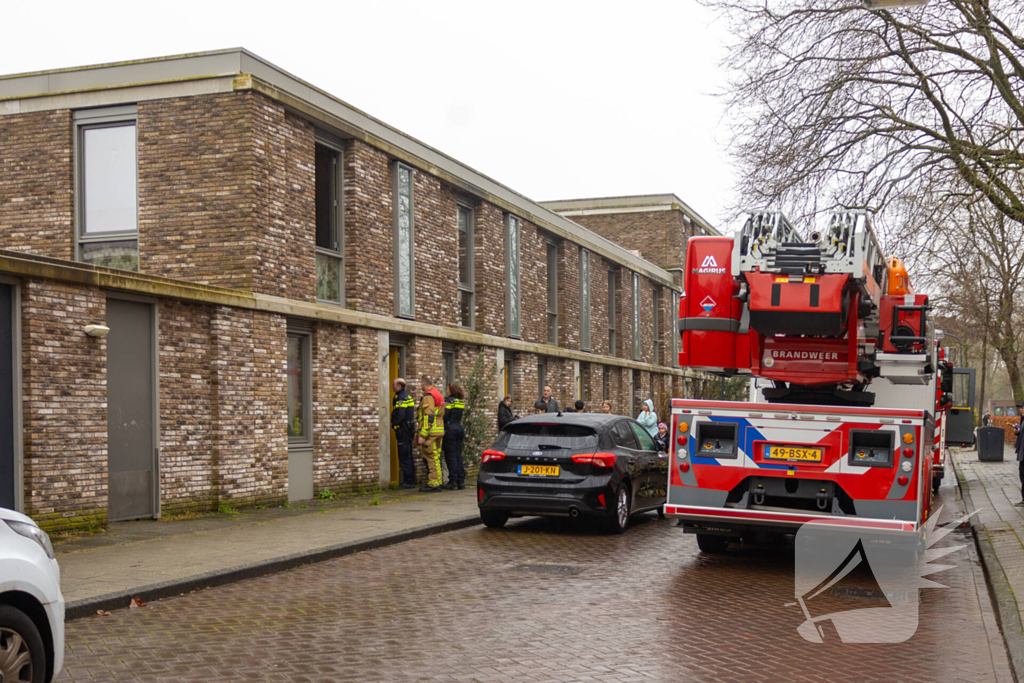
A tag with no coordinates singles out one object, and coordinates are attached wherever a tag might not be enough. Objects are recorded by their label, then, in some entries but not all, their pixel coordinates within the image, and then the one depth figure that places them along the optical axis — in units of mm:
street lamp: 8359
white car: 4613
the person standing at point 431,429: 17516
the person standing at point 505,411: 20328
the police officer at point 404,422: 17734
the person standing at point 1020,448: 15562
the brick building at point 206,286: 11477
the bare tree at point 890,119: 13969
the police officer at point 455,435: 17625
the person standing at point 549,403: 20984
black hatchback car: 12258
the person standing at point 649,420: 19844
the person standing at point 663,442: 14709
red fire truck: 9375
